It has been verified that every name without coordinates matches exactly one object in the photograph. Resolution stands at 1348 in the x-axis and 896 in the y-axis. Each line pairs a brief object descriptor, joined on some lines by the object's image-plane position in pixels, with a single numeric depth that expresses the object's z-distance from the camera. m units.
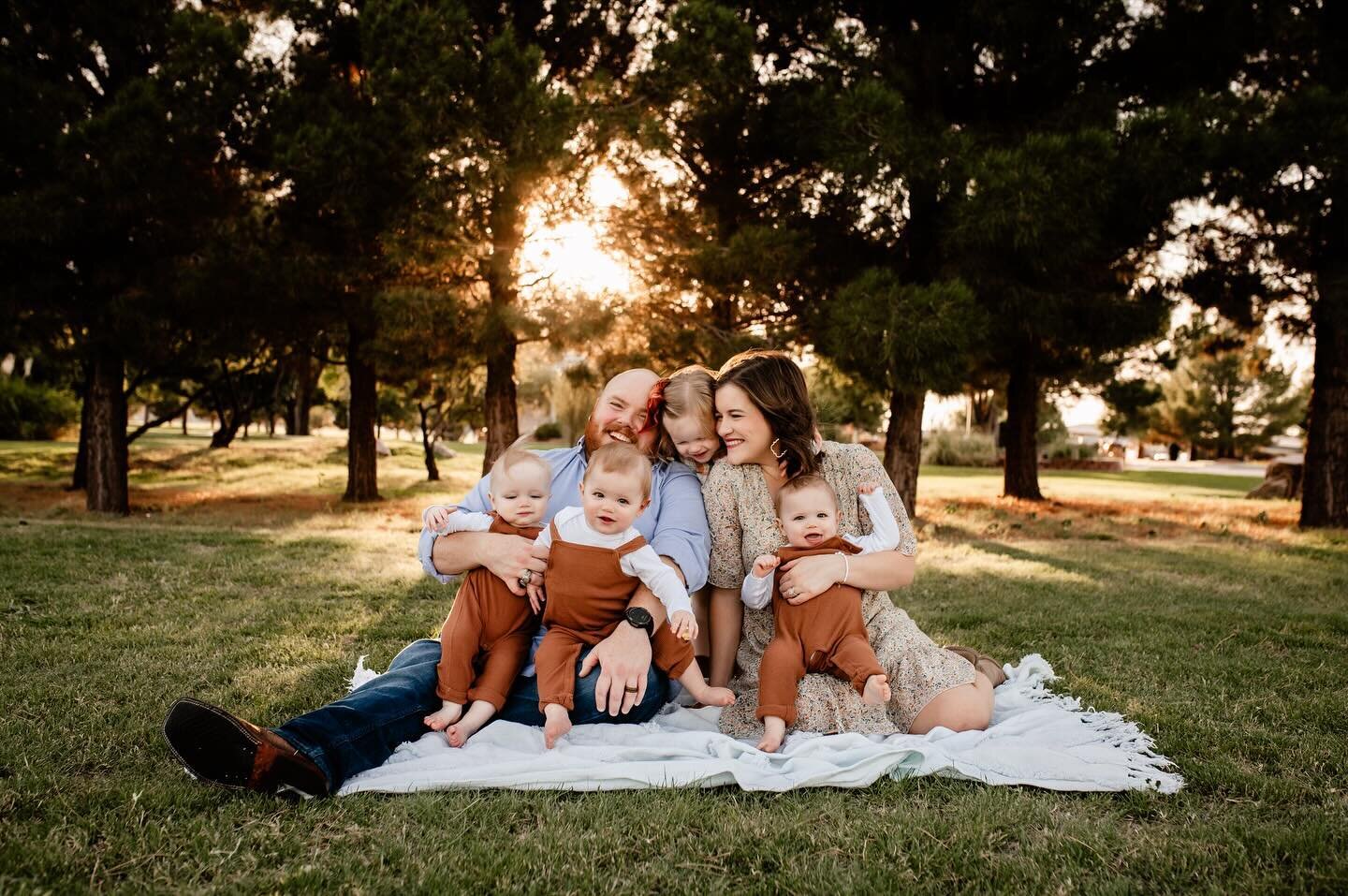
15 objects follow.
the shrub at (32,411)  23.11
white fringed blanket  2.55
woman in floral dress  3.04
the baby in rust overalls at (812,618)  2.89
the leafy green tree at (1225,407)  42.47
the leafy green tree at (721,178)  9.38
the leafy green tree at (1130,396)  18.25
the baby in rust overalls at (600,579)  2.87
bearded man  2.34
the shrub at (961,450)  29.55
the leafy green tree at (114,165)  8.70
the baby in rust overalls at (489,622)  2.93
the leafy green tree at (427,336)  9.80
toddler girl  3.25
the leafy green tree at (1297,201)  8.66
